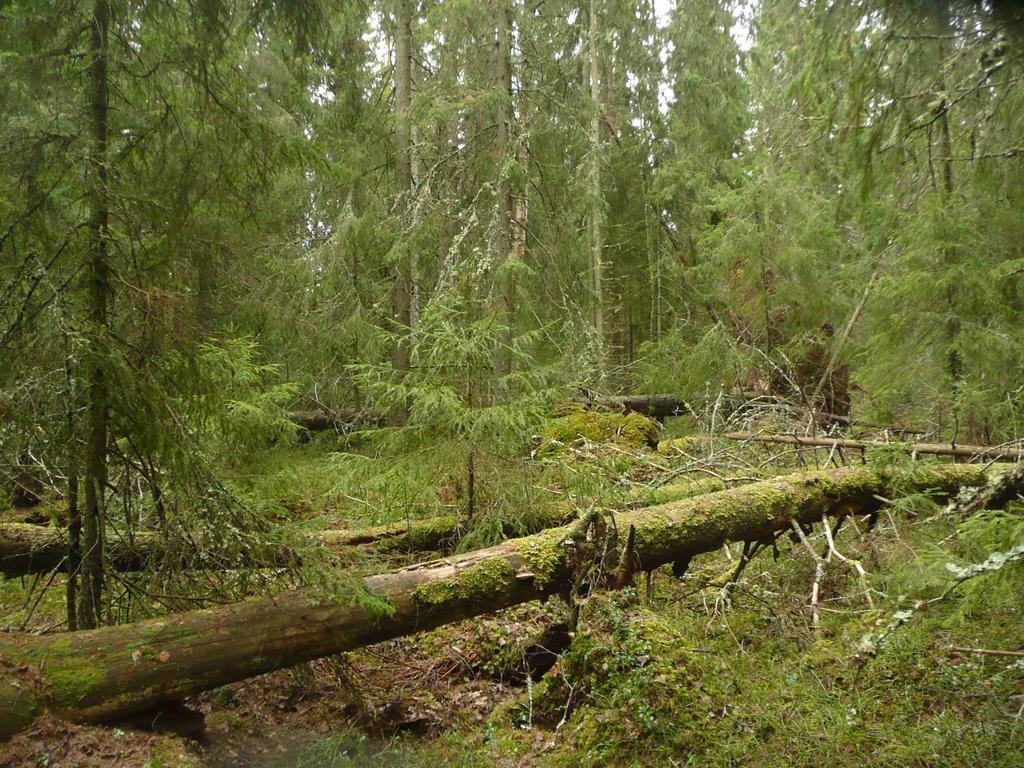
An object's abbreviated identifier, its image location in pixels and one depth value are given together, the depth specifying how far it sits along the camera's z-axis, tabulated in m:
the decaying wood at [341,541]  5.70
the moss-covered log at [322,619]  3.42
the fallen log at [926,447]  6.44
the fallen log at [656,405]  14.36
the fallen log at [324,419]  13.12
